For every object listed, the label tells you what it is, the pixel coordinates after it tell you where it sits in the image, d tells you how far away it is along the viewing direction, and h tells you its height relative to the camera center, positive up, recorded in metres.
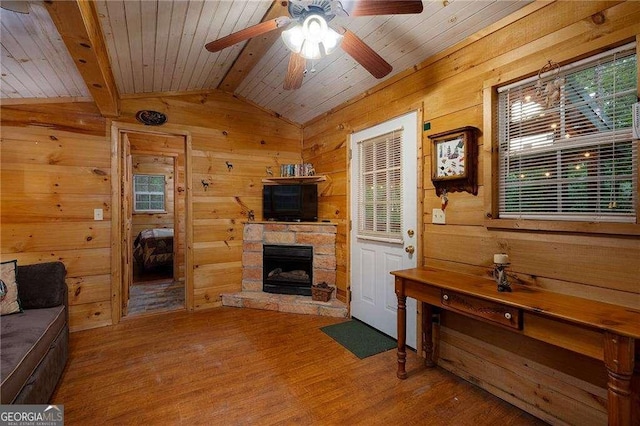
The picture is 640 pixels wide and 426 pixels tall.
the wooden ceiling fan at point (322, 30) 1.51 +1.03
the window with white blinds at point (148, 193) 6.23 +0.41
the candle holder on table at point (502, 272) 1.72 -0.36
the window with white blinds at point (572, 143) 1.49 +0.39
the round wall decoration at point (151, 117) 3.37 +1.10
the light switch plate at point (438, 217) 2.35 -0.05
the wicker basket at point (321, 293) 3.57 -0.99
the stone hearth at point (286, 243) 3.52 -0.67
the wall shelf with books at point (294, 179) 3.78 +0.43
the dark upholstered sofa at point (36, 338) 1.53 -0.77
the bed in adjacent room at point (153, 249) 5.37 -0.69
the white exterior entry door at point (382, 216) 2.64 -0.05
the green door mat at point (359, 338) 2.64 -1.22
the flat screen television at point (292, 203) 3.82 +0.12
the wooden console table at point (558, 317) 1.20 -0.53
